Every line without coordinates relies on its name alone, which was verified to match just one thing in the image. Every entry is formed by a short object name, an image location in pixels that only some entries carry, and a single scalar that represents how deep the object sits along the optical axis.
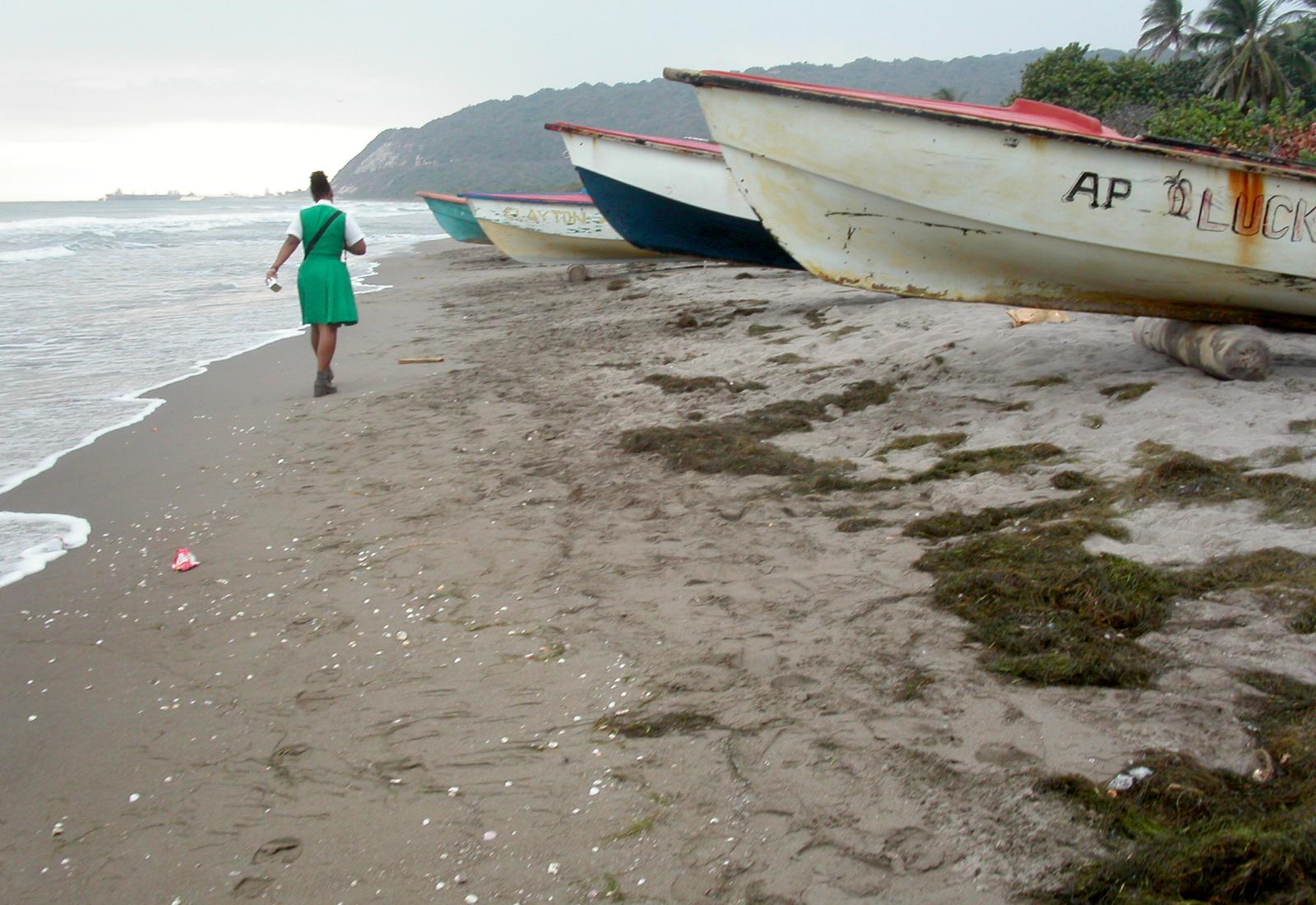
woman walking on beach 6.75
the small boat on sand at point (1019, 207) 4.96
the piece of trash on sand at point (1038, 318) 6.45
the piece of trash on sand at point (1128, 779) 2.11
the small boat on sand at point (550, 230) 14.96
